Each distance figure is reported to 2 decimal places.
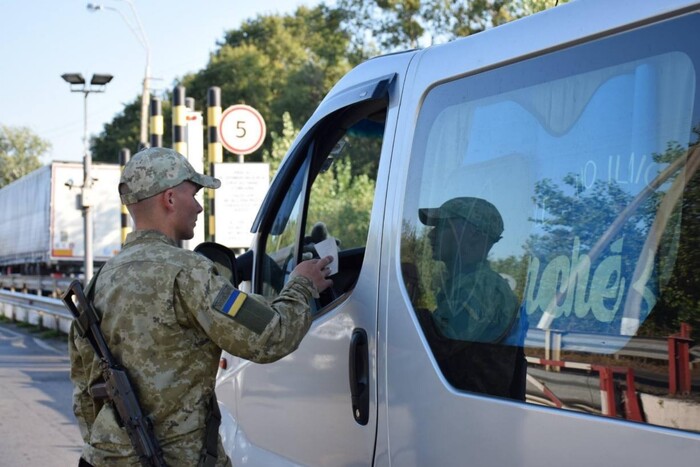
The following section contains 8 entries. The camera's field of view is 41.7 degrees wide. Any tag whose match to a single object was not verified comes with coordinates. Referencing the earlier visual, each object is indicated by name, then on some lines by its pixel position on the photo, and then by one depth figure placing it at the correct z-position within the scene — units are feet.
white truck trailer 89.86
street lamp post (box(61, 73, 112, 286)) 53.93
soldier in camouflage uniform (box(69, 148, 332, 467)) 8.39
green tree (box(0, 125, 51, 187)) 314.14
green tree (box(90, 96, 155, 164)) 167.32
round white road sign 34.19
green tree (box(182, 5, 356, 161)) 125.29
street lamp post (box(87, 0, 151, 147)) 93.15
